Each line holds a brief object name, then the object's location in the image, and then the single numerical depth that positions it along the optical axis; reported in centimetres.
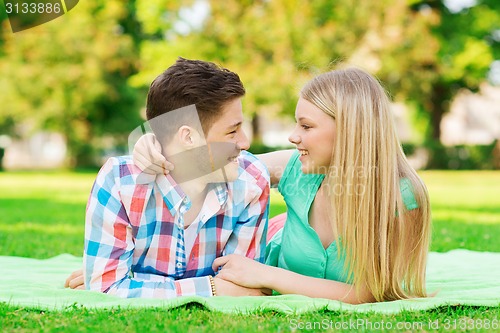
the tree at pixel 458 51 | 2595
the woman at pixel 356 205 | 342
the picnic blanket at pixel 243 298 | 327
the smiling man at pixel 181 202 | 338
